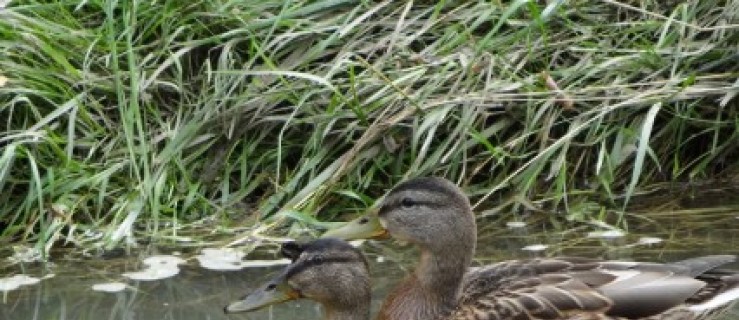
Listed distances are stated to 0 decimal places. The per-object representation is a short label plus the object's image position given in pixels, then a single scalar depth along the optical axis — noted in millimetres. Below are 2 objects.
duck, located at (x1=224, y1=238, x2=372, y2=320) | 11609
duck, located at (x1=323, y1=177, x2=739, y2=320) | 11342
